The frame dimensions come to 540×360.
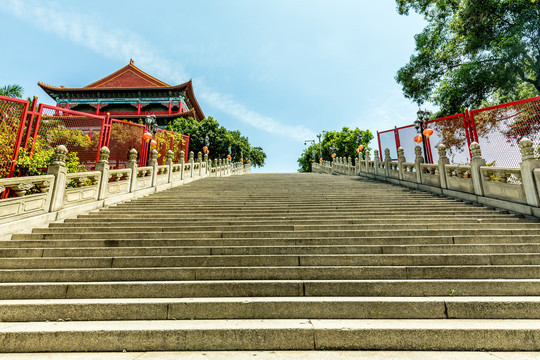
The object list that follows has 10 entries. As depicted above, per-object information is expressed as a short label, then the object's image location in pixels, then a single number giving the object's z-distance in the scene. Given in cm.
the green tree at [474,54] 1169
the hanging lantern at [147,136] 1132
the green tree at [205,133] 3019
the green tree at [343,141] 4522
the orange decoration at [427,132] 1150
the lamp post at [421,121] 1239
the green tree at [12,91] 1263
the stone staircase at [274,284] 253
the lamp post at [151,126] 1219
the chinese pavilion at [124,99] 3609
